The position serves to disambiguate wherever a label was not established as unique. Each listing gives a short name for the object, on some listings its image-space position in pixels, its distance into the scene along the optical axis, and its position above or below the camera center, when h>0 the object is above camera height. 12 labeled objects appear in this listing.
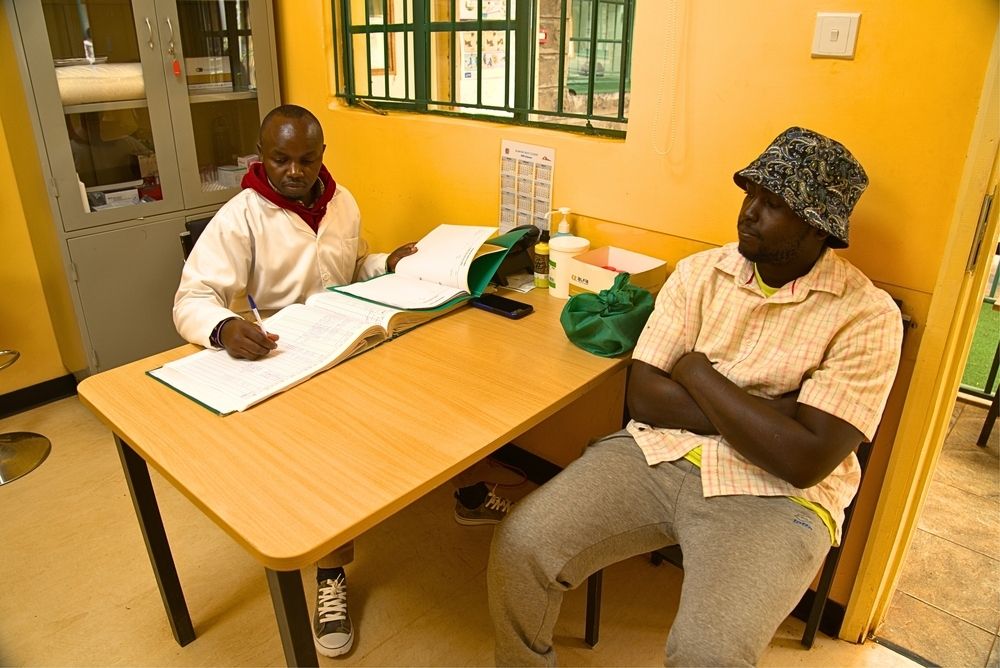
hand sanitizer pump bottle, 2.00 -0.48
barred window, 1.96 -0.05
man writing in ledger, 1.76 -0.52
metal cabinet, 2.38 -0.30
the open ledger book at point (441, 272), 1.84 -0.58
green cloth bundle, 1.61 -0.58
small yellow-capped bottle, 2.01 -0.58
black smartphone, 1.82 -0.64
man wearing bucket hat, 1.32 -0.72
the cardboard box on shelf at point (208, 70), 2.67 -0.11
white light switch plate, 1.46 +0.02
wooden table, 1.10 -0.66
